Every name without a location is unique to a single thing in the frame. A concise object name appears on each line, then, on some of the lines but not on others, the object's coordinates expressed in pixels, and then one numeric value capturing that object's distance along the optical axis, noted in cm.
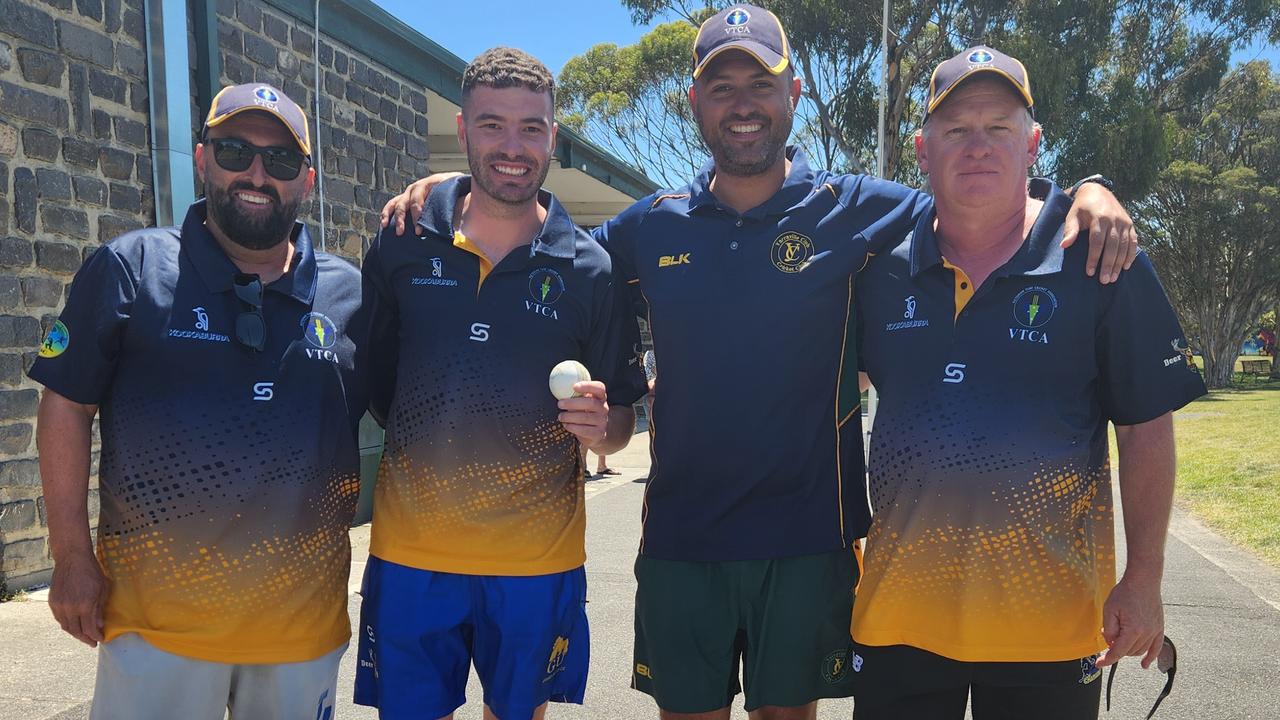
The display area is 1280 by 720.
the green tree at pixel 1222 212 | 3591
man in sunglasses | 277
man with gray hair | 280
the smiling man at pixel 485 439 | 316
